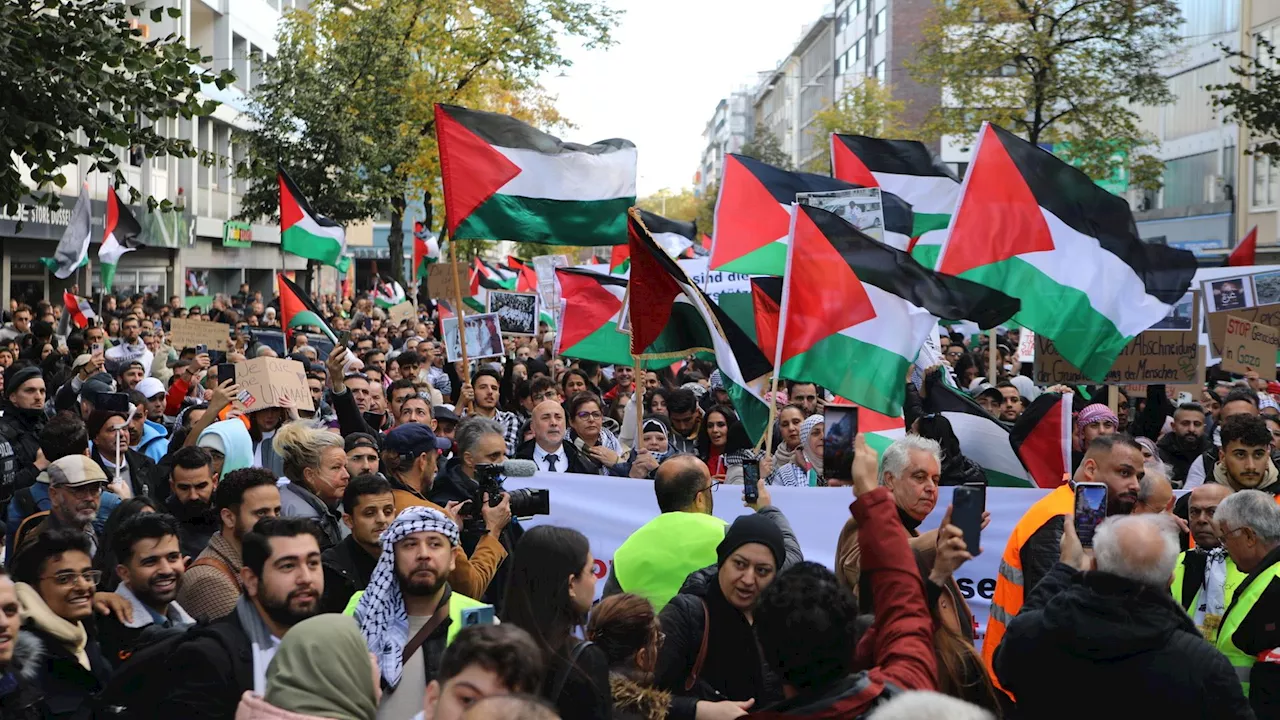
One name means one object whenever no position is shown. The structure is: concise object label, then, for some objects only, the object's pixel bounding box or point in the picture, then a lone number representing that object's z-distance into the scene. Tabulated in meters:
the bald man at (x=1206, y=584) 5.36
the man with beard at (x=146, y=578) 4.73
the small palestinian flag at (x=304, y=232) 15.43
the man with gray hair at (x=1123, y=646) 3.84
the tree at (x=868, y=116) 52.94
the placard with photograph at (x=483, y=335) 12.95
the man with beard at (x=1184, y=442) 9.84
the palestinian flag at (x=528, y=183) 10.09
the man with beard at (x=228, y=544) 5.01
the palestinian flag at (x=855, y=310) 8.05
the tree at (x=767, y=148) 68.06
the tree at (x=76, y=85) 9.89
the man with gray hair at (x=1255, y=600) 4.77
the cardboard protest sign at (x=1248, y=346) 11.70
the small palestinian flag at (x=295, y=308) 13.23
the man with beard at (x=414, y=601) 4.16
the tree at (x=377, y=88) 29.62
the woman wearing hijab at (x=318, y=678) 3.46
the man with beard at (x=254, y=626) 3.88
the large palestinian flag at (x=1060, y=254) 9.23
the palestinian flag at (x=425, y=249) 26.81
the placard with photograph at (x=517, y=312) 15.38
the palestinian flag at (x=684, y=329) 8.20
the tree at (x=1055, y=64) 30.69
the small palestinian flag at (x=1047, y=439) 7.62
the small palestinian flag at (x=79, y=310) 17.92
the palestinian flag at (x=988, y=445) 8.09
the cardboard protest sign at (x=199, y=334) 13.09
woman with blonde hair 6.30
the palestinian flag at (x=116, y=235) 18.34
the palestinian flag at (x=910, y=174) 13.11
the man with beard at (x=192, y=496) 6.17
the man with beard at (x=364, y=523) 5.33
